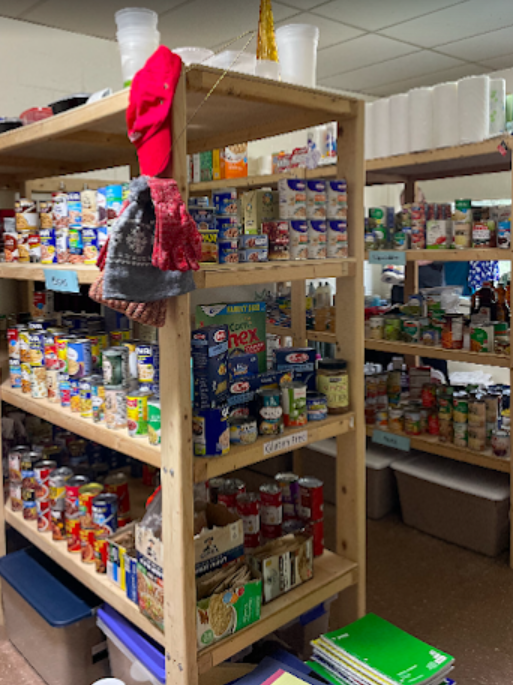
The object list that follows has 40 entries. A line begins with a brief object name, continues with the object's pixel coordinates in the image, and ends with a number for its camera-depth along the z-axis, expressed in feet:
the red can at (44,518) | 7.50
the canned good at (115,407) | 5.88
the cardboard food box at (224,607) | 5.24
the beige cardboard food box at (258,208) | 5.89
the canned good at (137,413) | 5.53
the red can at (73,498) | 6.94
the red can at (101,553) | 6.40
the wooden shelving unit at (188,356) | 4.91
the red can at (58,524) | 7.18
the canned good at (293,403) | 5.84
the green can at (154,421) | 5.28
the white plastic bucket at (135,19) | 5.07
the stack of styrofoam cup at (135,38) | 5.10
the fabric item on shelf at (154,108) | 4.54
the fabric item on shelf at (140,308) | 4.68
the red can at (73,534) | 6.91
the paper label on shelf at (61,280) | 5.91
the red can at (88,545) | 6.65
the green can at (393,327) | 11.62
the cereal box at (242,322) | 5.89
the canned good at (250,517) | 6.31
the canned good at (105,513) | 6.52
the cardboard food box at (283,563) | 5.89
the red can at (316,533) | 6.73
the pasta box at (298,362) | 6.30
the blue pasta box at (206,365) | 5.28
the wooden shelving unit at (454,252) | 9.66
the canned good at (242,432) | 5.48
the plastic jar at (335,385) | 6.27
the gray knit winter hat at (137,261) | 4.51
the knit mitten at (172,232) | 4.37
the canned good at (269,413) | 5.65
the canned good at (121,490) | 6.87
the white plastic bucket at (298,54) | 5.60
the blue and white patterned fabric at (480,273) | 20.79
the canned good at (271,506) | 6.52
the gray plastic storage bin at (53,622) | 6.64
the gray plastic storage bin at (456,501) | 9.80
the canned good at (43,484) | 7.54
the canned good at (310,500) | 6.73
